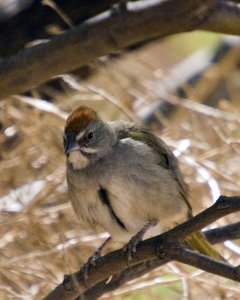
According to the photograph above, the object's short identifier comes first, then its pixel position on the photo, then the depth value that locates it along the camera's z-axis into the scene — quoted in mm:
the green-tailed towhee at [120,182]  6840
